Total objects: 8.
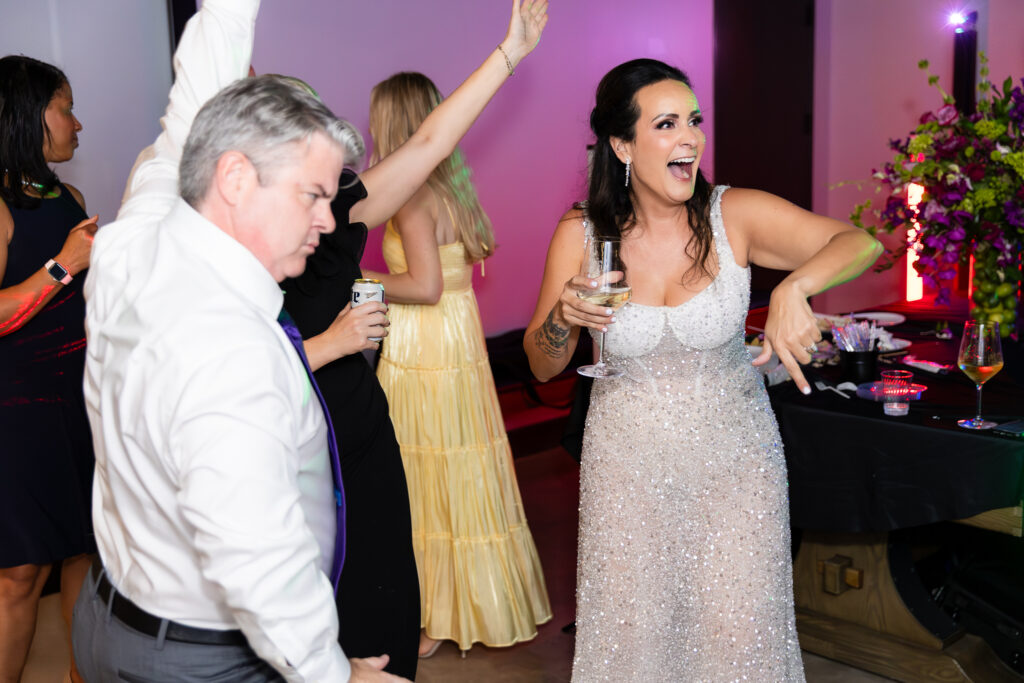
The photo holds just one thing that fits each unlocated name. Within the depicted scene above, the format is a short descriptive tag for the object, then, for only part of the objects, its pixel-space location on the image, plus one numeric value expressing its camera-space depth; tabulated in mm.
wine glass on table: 2465
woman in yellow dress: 3201
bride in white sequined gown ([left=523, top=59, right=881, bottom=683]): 2113
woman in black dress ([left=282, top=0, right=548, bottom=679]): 1831
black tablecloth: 2471
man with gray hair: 1026
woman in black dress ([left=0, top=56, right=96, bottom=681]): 2602
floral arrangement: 2818
